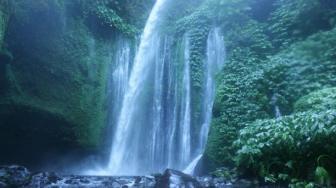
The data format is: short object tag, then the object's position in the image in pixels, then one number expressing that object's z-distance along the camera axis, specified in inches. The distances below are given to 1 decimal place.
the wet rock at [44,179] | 263.1
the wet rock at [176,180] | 227.6
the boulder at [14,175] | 259.1
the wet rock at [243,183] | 233.3
